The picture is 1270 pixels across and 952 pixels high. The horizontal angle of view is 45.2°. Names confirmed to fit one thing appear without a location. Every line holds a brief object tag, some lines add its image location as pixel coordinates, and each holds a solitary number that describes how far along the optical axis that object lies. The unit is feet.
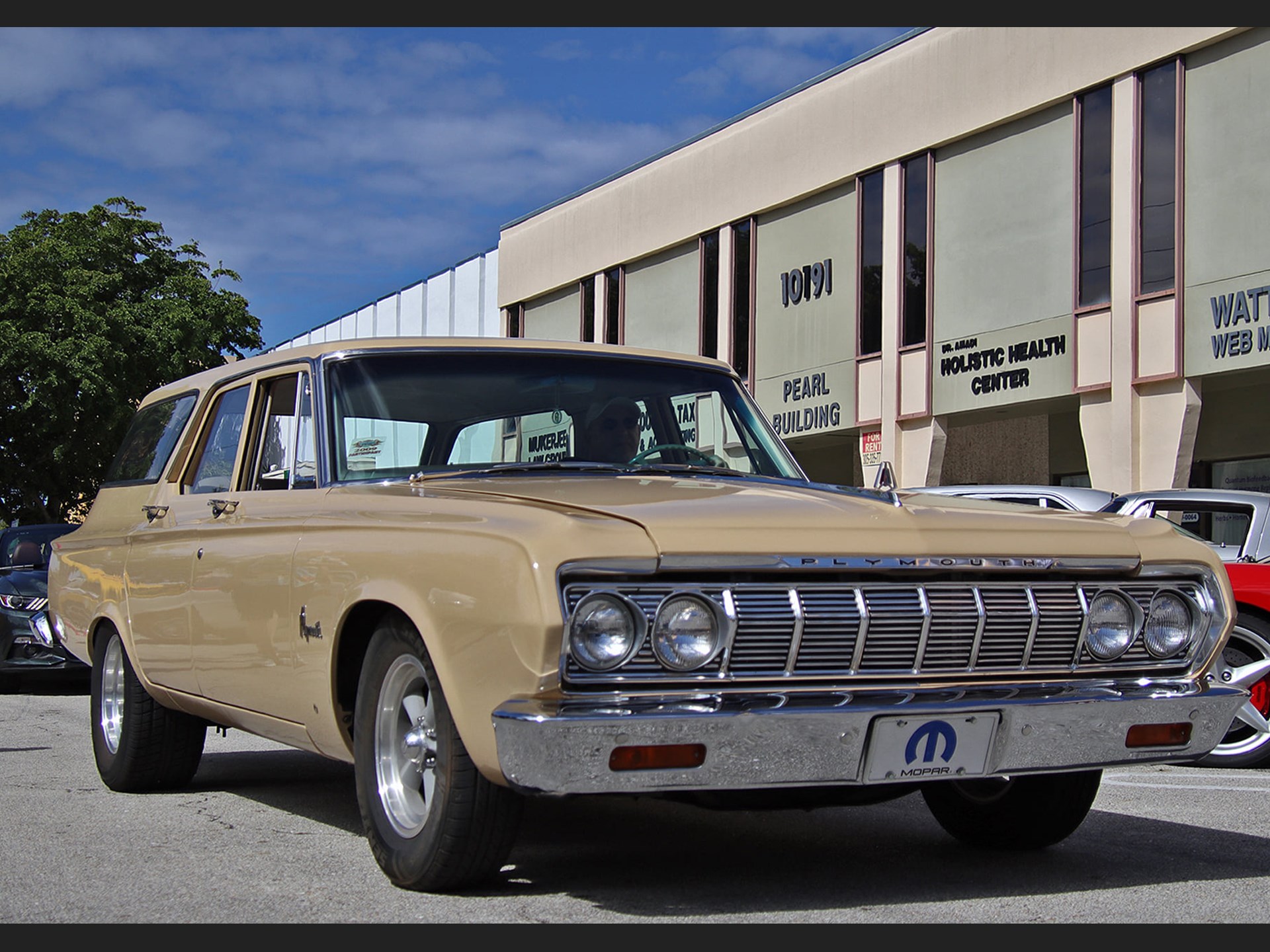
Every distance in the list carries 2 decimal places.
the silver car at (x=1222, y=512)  29.04
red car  27.25
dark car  42.70
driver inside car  17.98
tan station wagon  12.77
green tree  101.86
